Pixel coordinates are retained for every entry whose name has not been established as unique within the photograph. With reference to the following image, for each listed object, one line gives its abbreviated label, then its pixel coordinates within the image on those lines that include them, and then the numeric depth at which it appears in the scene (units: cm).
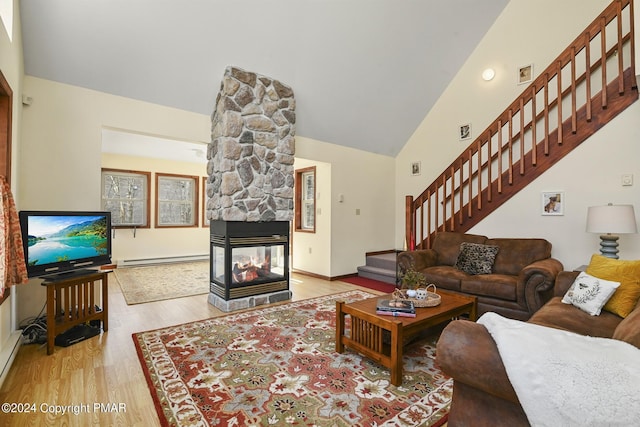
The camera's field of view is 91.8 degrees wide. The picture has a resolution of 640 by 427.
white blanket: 94
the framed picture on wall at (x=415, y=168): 607
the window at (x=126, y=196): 671
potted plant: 272
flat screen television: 259
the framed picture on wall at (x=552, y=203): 393
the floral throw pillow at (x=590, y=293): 221
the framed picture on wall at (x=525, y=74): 477
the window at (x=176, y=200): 734
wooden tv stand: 258
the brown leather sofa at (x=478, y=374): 119
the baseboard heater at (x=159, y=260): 651
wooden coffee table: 213
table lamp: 302
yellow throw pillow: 215
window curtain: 213
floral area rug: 180
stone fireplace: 379
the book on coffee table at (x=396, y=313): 231
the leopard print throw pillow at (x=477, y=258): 382
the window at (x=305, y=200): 601
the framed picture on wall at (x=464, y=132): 536
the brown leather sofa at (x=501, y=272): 312
